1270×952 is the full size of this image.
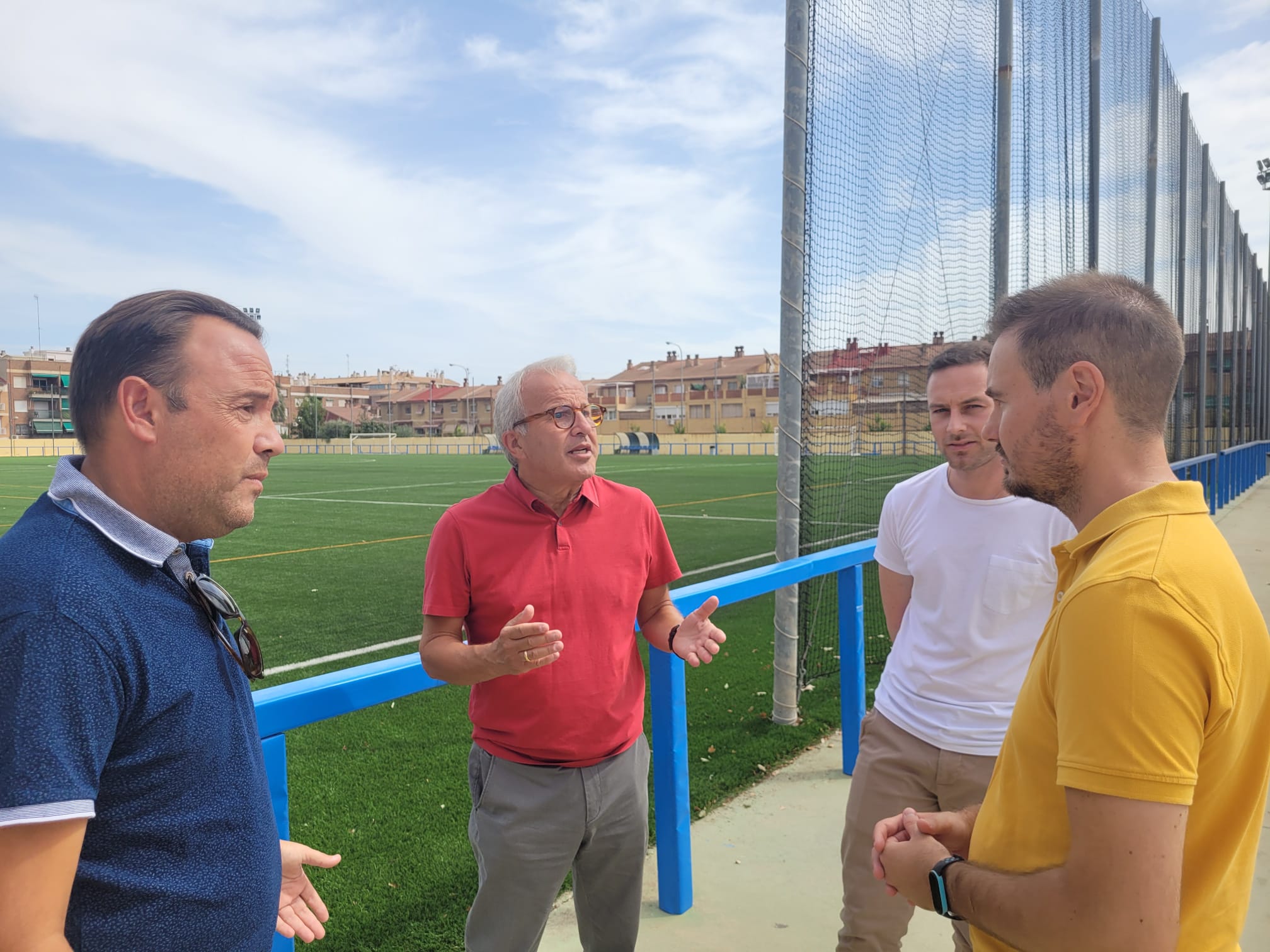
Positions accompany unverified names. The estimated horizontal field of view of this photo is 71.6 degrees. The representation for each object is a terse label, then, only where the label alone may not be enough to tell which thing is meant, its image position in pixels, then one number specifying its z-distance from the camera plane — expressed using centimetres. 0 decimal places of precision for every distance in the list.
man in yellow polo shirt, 113
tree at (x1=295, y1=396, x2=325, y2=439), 8906
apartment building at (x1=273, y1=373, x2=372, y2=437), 11231
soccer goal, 7394
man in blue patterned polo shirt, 106
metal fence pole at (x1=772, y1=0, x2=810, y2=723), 501
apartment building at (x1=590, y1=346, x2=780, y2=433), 8294
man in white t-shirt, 259
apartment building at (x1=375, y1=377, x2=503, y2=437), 10856
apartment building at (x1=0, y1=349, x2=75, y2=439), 7400
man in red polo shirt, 235
